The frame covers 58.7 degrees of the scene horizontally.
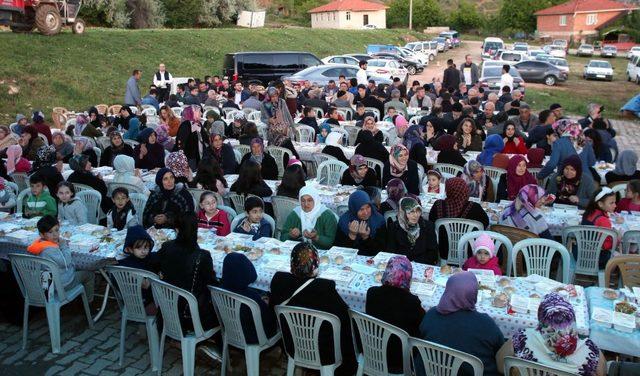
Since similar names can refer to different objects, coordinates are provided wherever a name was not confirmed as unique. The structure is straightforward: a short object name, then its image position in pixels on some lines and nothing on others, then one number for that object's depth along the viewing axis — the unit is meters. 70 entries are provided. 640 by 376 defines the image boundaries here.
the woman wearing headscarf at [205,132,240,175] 8.89
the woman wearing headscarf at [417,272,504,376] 3.73
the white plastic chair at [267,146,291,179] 9.37
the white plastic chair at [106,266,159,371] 4.89
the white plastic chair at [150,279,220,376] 4.54
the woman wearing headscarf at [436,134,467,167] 8.53
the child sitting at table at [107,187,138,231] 6.39
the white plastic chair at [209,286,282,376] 4.38
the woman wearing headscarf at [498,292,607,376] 3.30
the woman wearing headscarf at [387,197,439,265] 5.48
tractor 22.31
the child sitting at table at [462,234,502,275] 5.01
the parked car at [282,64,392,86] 20.02
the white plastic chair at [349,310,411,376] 3.88
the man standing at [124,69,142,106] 15.15
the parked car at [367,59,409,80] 26.17
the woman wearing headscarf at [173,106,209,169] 9.51
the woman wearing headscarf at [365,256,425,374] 4.09
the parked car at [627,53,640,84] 29.21
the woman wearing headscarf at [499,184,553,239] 6.01
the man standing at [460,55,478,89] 17.86
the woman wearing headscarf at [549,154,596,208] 6.96
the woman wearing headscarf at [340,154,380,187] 7.41
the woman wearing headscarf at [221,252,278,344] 4.46
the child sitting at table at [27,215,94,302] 5.23
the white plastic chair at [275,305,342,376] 4.05
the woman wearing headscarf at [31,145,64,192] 7.58
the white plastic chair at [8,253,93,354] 5.12
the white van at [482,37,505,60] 38.98
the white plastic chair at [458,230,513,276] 5.40
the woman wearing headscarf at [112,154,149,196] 7.95
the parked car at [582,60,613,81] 30.64
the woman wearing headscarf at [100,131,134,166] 9.41
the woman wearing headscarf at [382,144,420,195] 7.36
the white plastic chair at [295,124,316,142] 11.55
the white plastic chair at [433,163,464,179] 8.36
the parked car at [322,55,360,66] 26.72
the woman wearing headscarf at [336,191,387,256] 5.63
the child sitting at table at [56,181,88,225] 6.66
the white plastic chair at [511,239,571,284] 5.23
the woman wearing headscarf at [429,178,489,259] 6.05
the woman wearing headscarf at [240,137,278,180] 8.25
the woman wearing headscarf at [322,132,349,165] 9.12
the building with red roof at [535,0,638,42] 63.59
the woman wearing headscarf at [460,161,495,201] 7.15
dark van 21.48
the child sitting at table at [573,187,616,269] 5.79
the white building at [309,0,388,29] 63.59
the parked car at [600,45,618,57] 46.22
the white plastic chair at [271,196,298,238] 6.77
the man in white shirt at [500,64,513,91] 16.94
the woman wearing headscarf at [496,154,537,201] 7.37
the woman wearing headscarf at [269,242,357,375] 4.16
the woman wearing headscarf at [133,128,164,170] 9.08
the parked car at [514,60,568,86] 28.25
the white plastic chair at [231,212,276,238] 6.11
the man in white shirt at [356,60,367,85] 18.22
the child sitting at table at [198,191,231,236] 6.20
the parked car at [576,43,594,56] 48.03
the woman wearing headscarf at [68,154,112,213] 7.78
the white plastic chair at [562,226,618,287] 5.67
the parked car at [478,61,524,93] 20.42
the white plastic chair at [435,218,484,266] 5.91
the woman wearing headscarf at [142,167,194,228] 6.51
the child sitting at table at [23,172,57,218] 6.79
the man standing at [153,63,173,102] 17.73
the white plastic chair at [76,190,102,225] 7.34
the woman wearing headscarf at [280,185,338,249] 5.98
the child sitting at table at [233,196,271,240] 5.96
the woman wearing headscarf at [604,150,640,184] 7.72
